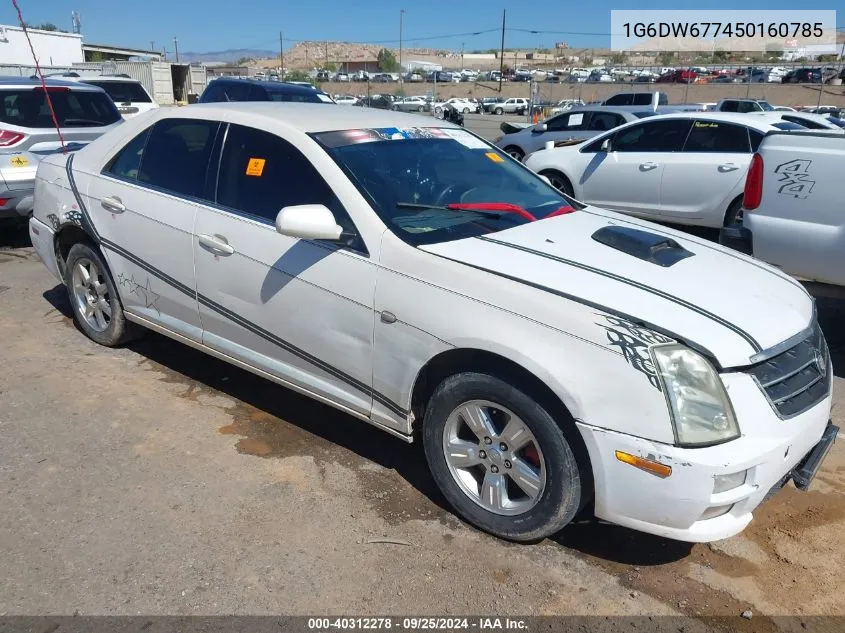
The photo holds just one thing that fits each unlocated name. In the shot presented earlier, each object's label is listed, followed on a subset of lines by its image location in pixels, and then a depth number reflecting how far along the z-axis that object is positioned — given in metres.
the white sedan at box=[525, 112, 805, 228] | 8.19
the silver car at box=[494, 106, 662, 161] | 14.29
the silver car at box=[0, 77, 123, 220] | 7.12
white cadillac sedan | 2.56
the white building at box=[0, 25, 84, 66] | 34.69
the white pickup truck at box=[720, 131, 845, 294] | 4.72
